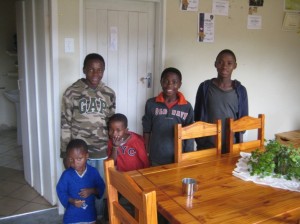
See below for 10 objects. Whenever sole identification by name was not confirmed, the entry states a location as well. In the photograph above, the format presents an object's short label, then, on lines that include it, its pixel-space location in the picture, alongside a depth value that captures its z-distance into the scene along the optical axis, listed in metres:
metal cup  1.38
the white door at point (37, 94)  2.48
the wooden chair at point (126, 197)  0.98
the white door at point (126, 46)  2.80
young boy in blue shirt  1.91
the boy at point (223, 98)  2.28
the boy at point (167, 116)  2.17
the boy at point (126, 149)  2.12
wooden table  1.21
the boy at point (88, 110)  2.19
